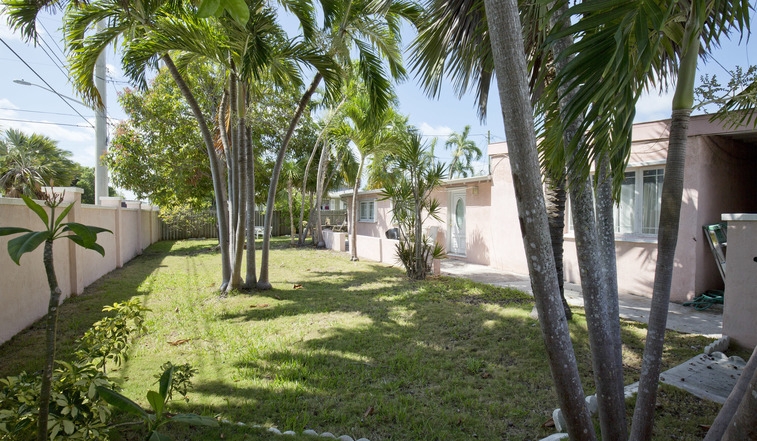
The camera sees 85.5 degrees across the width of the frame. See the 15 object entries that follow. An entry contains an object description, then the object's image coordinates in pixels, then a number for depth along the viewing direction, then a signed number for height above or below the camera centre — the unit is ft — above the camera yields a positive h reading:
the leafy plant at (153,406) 6.72 -3.12
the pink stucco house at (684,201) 23.49 +0.99
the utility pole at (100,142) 38.81 +7.91
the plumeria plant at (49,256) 5.74 -0.55
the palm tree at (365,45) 24.14 +11.13
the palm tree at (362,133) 39.32 +8.54
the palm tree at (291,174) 62.54 +7.07
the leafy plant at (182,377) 10.05 -3.92
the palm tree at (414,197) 29.91 +1.67
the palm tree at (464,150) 108.47 +18.38
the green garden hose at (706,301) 22.63 -4.72
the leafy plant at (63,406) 6.98 -3.34
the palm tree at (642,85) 5.03 +1.74
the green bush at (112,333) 10.71 -3.09
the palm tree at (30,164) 36.35 +6.19
